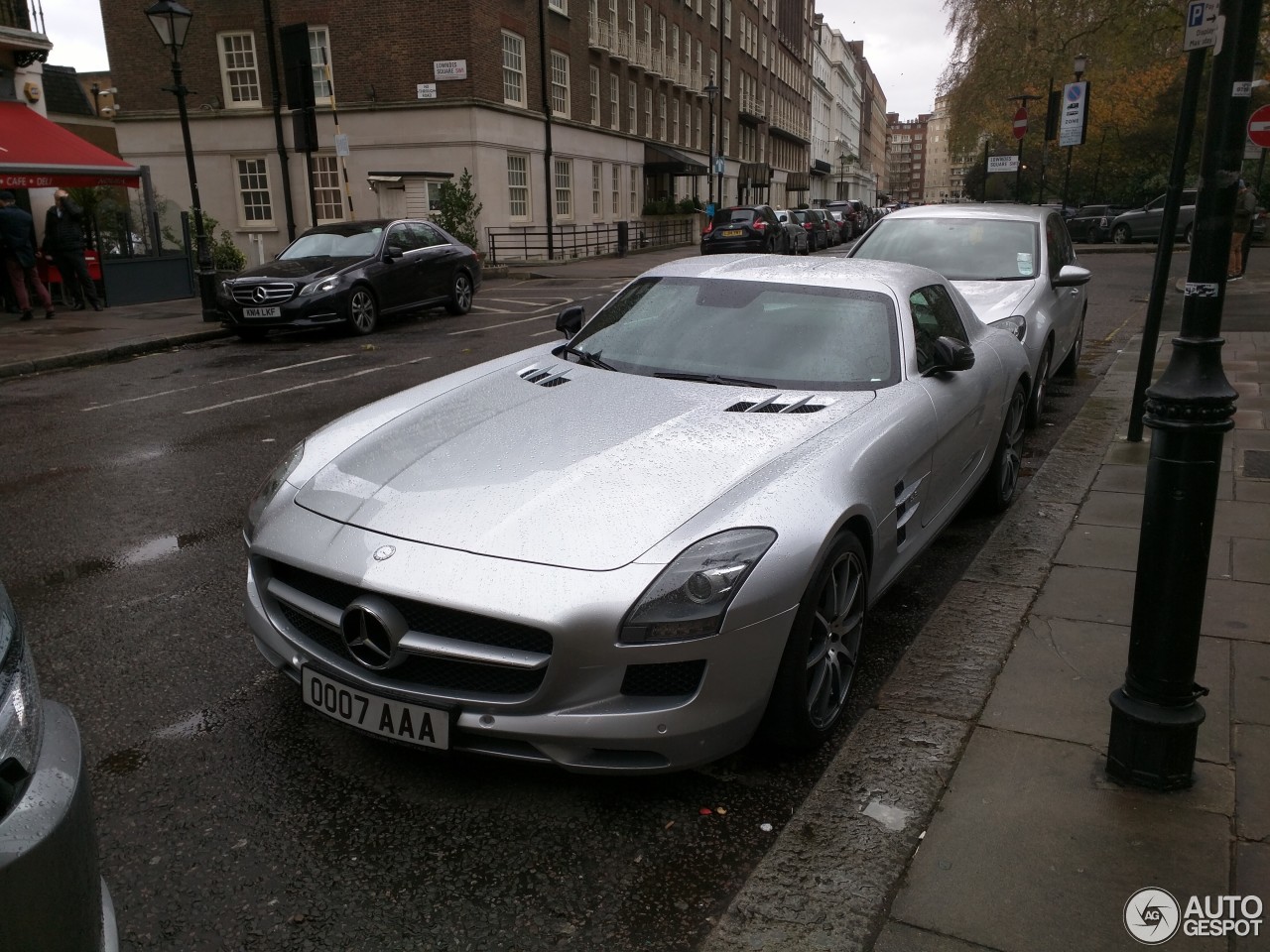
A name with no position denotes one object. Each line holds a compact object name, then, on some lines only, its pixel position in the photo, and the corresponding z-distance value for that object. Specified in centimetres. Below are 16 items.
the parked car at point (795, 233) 3148
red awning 1541
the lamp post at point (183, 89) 1414
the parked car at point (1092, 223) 3509
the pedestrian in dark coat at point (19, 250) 1455
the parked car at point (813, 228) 3466
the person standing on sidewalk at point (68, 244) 1544
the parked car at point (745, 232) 2878
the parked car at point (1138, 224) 3375
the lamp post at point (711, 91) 4034
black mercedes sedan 1302
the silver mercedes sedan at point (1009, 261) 716
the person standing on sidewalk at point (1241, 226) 1605
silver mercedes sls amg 256
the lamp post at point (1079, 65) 2467
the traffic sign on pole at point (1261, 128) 1603
